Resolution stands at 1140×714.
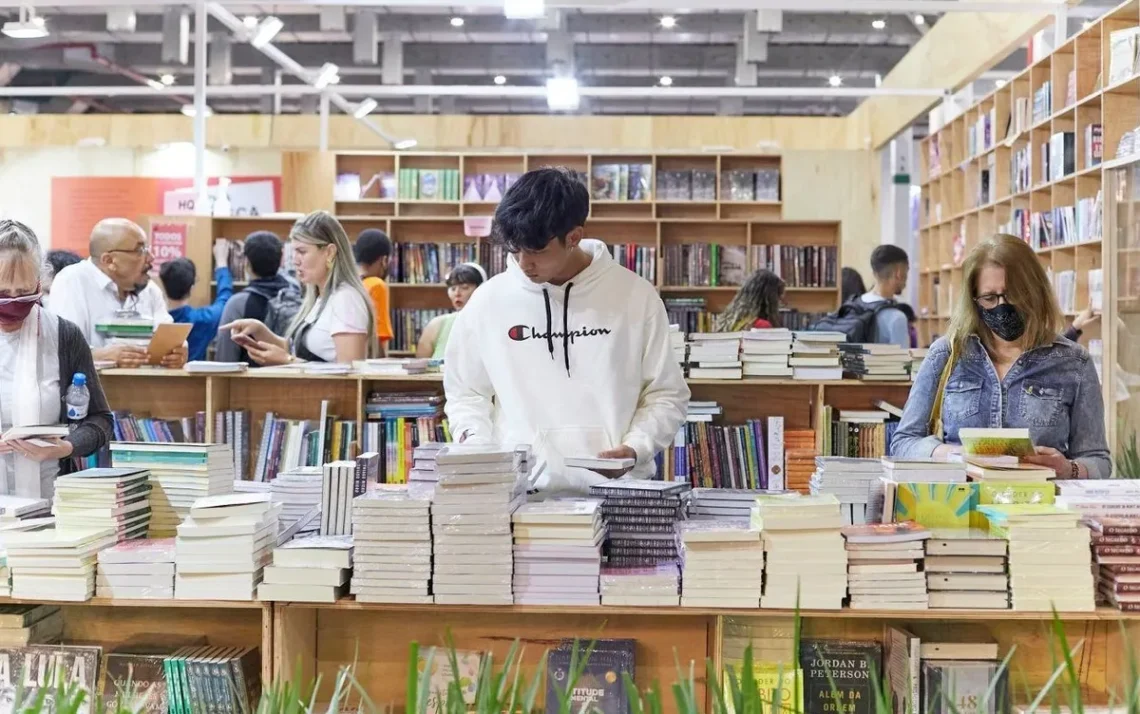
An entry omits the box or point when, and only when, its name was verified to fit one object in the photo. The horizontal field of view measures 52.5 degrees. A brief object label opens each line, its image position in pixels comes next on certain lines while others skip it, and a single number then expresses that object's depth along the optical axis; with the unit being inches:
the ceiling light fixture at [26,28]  310.0
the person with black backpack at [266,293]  215.5
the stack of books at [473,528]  92.9
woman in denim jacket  120.2
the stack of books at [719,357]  201.9
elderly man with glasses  187.9
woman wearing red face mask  122.0
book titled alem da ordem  93.2
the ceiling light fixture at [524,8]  242.5
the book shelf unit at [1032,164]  234.4
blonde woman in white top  181.2
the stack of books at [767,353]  201.5
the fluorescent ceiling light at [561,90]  331.0
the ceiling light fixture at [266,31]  306.3
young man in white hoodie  113.7
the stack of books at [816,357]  202.2
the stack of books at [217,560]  94.9
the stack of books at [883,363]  204.1
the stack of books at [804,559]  91.3
